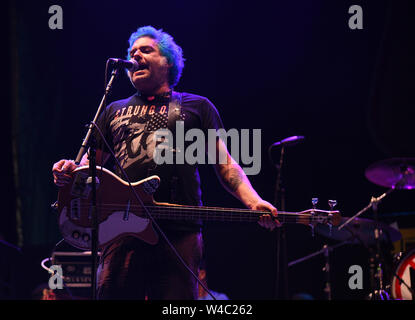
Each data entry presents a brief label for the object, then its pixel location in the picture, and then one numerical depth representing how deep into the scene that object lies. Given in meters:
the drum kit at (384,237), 4.64
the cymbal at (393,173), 4.68
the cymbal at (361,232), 4.70
